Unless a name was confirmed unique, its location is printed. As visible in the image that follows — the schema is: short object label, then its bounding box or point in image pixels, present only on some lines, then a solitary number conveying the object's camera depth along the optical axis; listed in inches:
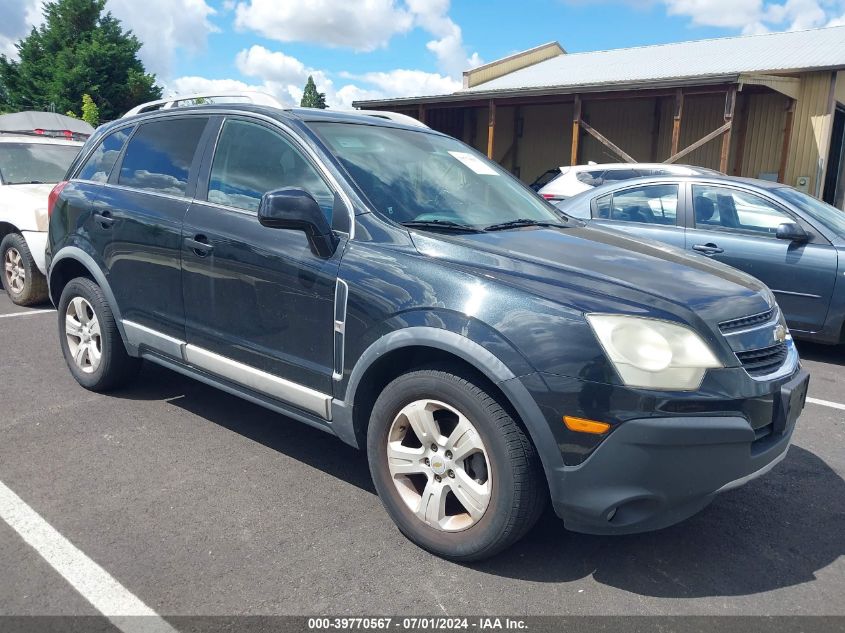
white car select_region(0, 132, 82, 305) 272.8
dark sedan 227.6
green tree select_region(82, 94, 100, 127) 1366.3
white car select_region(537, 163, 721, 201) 419.5
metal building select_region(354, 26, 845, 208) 642.2
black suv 95.5
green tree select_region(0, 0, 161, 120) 1764.3
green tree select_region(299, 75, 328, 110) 3034.0
